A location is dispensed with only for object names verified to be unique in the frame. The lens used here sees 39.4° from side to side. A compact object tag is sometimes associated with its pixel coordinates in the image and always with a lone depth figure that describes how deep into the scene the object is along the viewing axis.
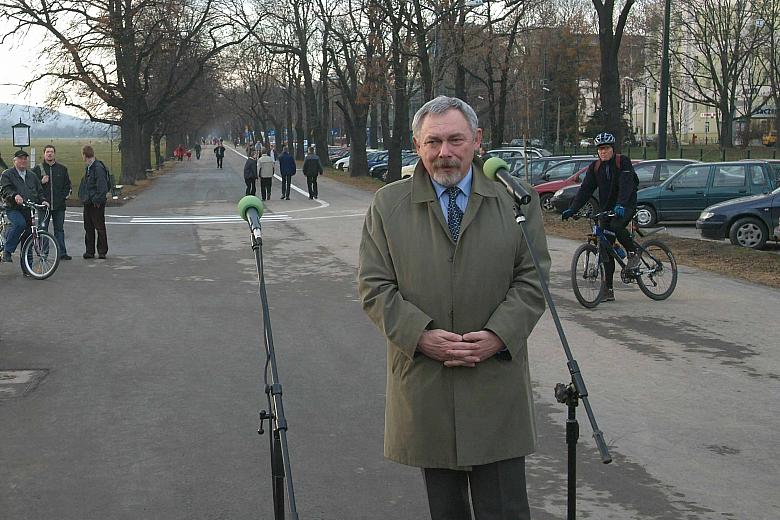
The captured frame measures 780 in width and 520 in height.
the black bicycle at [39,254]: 14.83
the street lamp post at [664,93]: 31.36
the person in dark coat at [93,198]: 17.23
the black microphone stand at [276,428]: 3.69
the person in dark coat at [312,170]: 35.25
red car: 30.01
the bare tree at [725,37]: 64.12
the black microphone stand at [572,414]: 3.91
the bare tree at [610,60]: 28.11
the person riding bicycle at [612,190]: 11.41
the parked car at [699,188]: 23.55
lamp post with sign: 34.59
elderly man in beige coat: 3.51
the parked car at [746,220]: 19.05
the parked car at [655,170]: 26.64
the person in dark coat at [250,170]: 34.41
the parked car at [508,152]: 40.34
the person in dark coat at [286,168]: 34.94
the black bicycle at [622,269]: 11.71
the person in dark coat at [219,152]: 77.00
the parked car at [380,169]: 54.94
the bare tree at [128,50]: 40.66
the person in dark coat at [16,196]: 15.28
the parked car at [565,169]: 31.22
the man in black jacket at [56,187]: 17.27
